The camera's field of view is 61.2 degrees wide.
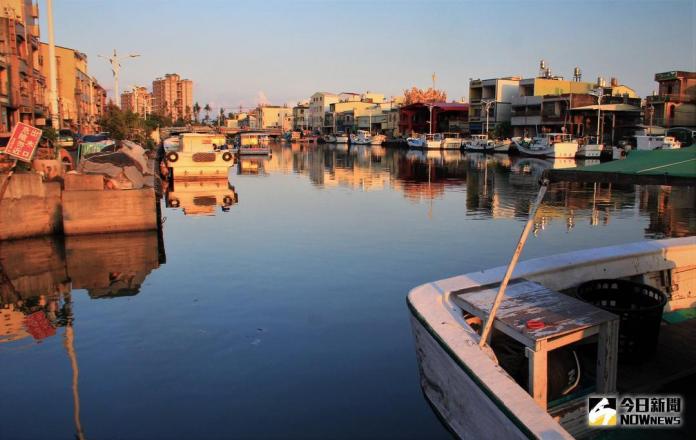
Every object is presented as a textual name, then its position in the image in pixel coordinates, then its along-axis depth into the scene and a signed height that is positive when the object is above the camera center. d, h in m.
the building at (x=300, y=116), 156.52 +8.32
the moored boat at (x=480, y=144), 71.88 +0.44
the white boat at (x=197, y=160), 31.67 -0.70
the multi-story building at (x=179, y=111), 170.38 +11.48
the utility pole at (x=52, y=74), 23.02 +2.91
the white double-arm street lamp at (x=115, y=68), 45.38 +6.08
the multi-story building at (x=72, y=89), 55.66 +6.39
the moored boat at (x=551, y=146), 56.72 +0.15
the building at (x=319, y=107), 141.00 +9.85
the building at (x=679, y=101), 60.75 +4.82
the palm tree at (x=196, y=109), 191.12 +12.25
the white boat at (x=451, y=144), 80.31 +0.47
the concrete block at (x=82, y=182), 14.58 -0.87
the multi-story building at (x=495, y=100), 79.94 +6.46
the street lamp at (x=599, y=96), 58.91 +5.13
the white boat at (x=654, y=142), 48.19 +0.49
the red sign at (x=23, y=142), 14.27 +0.11
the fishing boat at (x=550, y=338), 4.35 -1.63
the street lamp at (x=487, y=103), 76.94 +5.98
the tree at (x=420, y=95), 125.65 +11.30
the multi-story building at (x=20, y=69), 36.50 +5.28
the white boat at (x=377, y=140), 98.06 +1.21
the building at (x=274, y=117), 177.25 +9.14
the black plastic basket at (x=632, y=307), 5.67 -1.62
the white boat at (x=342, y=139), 109.44 +1.52
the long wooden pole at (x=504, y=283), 4.79 -1.14
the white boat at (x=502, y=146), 70.09 +0.18
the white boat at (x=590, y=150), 56.25 -0.23
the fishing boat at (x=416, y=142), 81.62 +0.77
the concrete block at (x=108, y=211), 14.71 -1.64
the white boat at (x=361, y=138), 99.07 +1.55
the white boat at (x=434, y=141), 79.74 +0.87
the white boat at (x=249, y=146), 62.19 +0.11
